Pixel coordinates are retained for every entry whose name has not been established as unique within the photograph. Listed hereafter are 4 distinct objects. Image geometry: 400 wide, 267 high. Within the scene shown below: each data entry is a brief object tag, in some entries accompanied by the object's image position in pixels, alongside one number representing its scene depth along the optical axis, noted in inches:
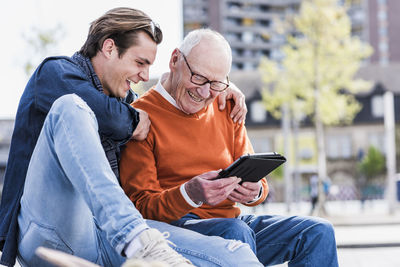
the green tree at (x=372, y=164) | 1529.3
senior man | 91.0
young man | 70.7
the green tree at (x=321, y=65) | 737.0
